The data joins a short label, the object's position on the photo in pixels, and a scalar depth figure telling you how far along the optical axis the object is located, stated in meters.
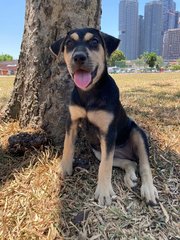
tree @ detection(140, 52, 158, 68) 75.45
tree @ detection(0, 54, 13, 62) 93.38
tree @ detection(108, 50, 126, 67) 74.89
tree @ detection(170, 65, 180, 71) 72.56
